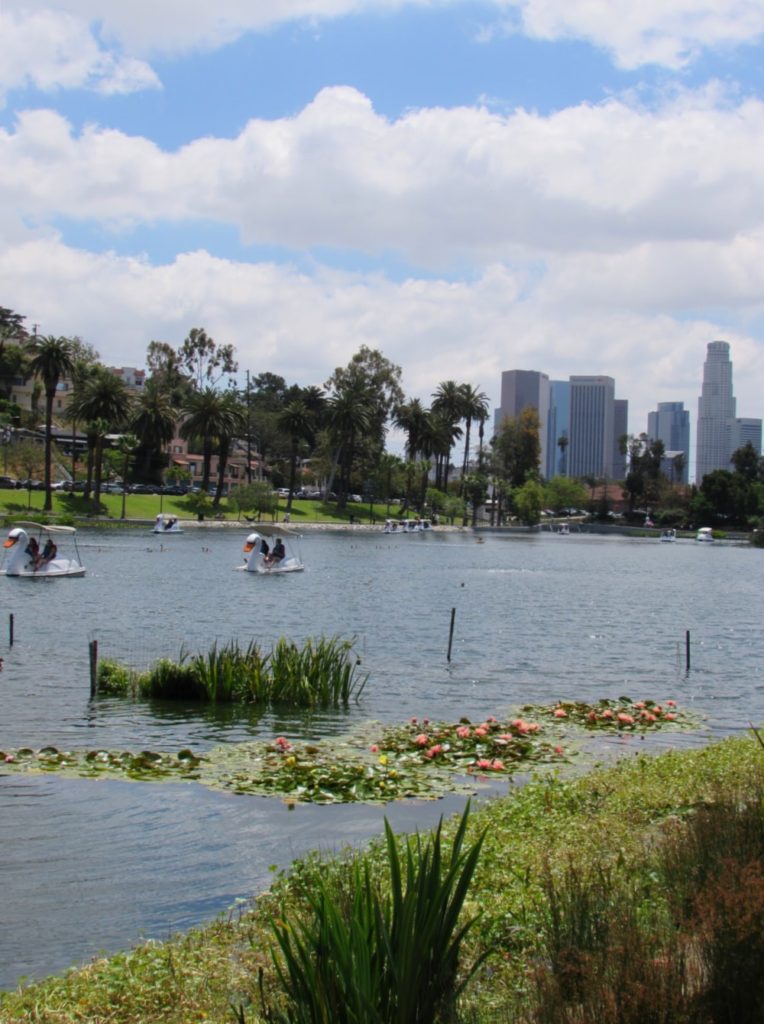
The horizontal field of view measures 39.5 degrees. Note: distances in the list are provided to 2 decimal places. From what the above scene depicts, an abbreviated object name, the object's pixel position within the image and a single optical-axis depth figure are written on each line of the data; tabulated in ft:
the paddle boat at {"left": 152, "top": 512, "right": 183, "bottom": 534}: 366.43
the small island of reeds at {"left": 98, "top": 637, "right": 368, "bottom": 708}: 77.61
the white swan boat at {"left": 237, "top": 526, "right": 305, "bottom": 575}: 233.14
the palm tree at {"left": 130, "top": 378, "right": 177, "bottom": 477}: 472.85
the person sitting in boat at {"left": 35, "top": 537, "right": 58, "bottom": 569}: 194.70
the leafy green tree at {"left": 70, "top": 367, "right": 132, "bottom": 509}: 411.34
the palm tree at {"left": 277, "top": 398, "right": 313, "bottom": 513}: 524.11
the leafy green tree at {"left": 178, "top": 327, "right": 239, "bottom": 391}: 611.47
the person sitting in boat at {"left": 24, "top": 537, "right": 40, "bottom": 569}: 193.98
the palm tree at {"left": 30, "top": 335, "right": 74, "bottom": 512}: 371.76
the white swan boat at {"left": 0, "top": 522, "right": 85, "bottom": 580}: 192.85
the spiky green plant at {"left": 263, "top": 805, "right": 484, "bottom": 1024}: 20.65
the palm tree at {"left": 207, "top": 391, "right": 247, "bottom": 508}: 468.34
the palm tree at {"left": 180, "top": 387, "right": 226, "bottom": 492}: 466.70
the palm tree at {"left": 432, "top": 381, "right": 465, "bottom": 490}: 636.93
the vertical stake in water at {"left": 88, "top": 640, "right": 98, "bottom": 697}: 79.82
